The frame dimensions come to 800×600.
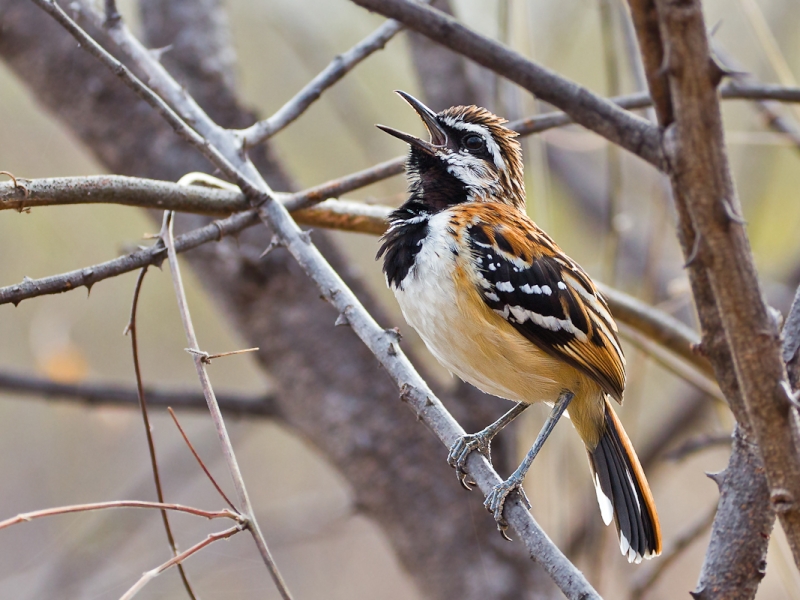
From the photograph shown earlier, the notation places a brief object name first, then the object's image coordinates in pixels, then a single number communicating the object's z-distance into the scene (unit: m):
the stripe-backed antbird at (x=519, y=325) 5.63
